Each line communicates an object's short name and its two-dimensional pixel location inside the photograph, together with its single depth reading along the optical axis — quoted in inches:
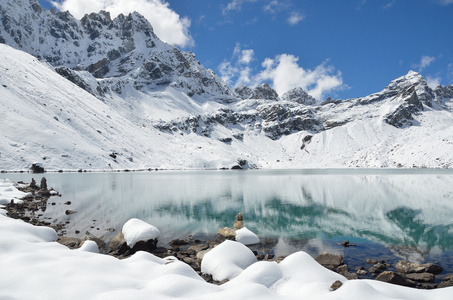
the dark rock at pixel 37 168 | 3136.6
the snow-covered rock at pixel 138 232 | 621.0
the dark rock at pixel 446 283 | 431.9
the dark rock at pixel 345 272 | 480.1
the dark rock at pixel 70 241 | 601.6
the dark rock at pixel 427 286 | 440.9
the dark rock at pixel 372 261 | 562.0
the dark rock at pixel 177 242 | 700.7
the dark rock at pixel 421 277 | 470.0
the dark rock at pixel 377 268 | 514.0
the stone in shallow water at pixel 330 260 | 533.6
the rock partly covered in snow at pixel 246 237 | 698.2
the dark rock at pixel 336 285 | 337.5
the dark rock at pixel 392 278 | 443.2
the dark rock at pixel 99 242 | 637.9
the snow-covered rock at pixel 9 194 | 1071.6
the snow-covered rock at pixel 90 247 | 489.9
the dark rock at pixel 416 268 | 501.5
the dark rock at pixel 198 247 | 641.0
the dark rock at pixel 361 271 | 504.2
